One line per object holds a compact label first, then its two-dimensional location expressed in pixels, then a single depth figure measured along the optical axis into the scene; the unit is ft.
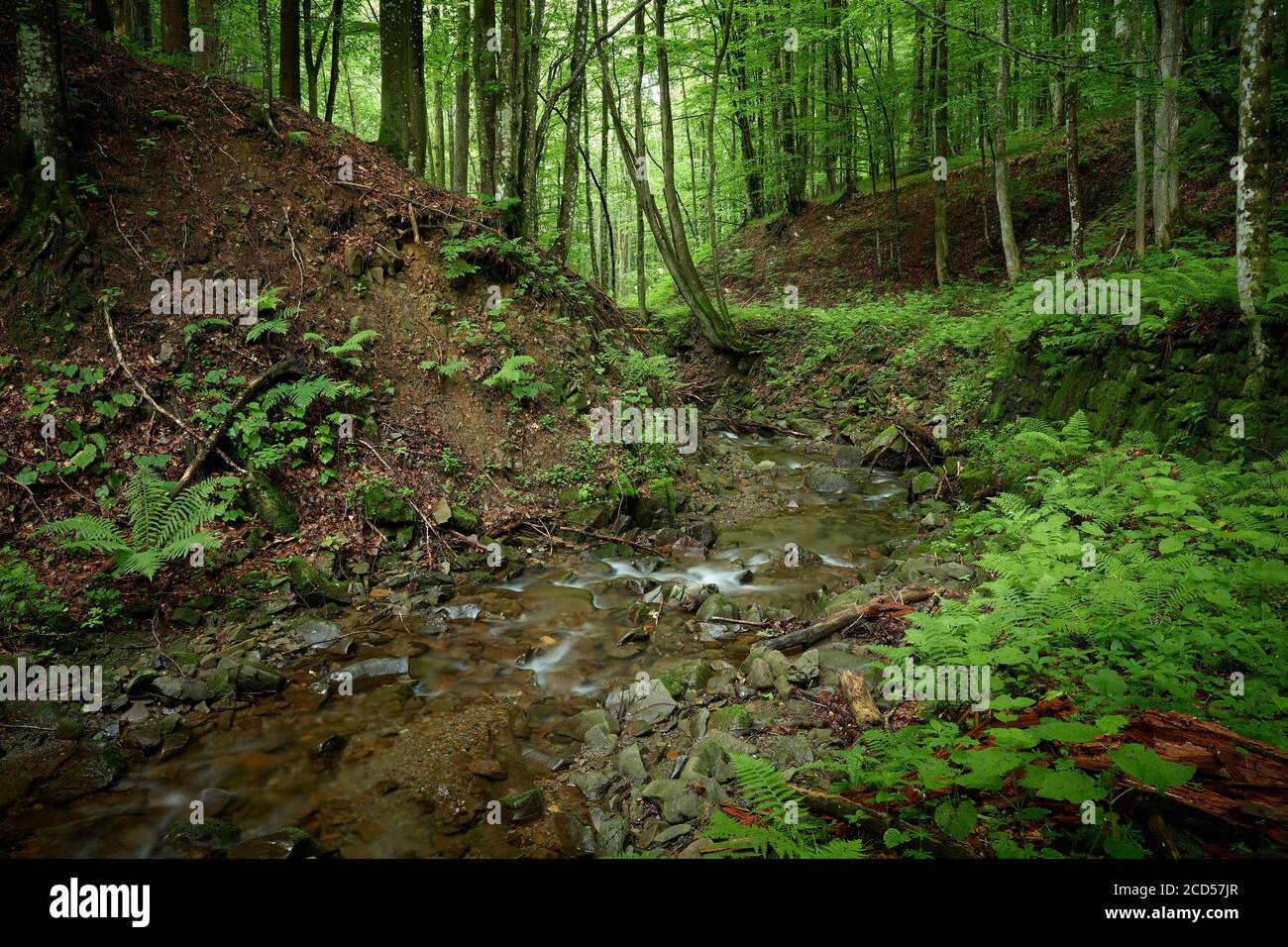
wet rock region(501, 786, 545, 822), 13.75
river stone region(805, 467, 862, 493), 37.88
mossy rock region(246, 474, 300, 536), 24.12
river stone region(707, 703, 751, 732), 14.96
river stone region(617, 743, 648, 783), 14.57
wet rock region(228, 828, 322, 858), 12.69
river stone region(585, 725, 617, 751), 16.11
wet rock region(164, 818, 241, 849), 13.03
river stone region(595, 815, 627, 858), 12.44
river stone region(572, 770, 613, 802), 14.37
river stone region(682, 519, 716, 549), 30.12
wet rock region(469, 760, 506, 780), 15.21
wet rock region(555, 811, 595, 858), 12.79
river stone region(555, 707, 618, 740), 16.76
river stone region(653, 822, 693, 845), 12.01
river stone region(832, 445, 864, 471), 41.83
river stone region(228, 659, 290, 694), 17.92
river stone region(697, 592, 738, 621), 22.59
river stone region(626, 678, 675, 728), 16.62
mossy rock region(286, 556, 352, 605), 22.53
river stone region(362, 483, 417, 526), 26.13
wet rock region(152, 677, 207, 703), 17.26
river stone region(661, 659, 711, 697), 17.67
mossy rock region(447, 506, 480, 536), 27.53
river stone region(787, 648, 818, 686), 16.78
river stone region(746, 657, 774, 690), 16.97
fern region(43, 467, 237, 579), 19.79
